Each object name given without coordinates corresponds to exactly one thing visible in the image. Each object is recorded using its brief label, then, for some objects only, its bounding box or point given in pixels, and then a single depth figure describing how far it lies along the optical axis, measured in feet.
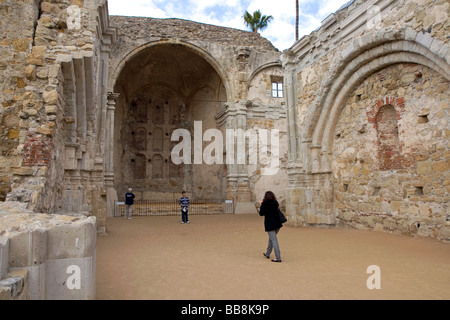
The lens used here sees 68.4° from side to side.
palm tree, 85.15
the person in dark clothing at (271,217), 18.33
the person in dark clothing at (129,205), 41.42
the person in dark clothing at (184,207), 37.57
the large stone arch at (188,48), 51.59
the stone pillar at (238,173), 52.54
